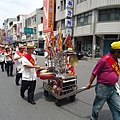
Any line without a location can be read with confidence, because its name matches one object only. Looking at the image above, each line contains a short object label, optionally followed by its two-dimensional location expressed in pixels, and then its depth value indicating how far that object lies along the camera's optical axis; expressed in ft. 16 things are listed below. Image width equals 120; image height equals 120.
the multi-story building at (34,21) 128.26
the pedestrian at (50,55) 15.74
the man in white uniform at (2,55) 30.92
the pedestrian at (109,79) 9.12
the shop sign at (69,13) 75.77
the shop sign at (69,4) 75.94
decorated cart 13.71
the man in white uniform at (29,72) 14.03
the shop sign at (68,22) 76.43
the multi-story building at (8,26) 239.50
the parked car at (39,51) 87.15
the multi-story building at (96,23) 62.53
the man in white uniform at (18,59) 21.10
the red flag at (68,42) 14.84
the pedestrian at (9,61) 27.32
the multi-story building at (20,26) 167.02
